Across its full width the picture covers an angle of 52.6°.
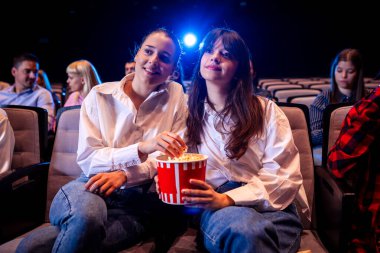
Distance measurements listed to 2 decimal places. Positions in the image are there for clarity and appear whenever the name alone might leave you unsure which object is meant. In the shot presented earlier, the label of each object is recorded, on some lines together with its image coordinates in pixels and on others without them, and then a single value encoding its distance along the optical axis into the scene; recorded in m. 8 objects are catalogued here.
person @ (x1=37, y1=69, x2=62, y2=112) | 4.68
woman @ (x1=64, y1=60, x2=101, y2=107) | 3.50
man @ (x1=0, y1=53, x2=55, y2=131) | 3.81
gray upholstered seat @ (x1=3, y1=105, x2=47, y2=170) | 1.99
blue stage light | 10.85
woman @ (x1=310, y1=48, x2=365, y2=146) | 2.97
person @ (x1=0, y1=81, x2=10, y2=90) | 5.22
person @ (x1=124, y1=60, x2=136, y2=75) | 4.49
